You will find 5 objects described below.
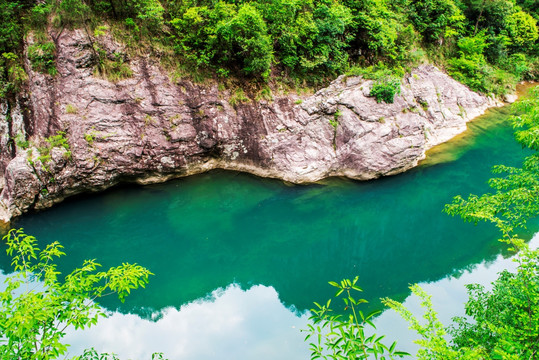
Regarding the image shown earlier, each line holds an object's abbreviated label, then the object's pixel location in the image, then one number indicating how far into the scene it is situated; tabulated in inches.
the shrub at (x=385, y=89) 591.2
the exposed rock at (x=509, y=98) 912.3
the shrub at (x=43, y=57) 509.4
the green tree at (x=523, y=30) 946.1
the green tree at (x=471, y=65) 845.2
